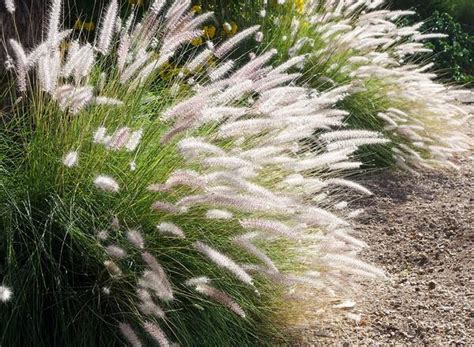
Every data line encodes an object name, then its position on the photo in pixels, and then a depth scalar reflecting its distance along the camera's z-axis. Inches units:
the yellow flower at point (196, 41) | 202.2
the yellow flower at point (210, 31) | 210.9
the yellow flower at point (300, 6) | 245.0
